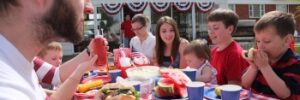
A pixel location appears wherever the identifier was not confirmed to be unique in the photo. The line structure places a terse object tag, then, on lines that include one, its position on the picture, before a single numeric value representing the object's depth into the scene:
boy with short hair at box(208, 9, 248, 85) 2.87
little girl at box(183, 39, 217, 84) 2.67
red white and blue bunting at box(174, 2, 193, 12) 14.69
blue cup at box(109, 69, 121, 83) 2.47
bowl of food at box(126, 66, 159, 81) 2.03
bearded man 0.82
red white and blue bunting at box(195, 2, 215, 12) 14.87
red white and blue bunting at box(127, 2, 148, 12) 13.78
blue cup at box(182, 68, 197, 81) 2.29
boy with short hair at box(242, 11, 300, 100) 2.07
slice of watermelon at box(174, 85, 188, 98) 1.89
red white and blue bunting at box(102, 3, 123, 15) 13.66
